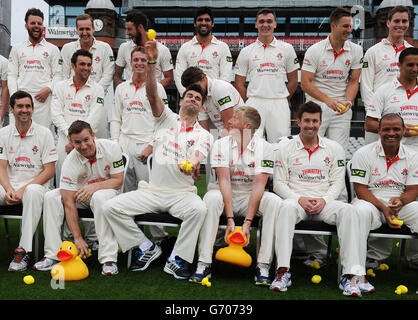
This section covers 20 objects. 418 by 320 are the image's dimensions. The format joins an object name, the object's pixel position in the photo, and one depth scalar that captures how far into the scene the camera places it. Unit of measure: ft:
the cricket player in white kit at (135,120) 17.06
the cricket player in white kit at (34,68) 19.62
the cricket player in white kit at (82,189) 13.70
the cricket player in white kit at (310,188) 12.29
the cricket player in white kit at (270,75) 17.94
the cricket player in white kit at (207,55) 18.67
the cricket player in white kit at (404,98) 14.83
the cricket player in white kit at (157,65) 19.54
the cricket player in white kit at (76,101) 17.39
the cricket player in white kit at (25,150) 15.30
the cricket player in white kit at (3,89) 20.71
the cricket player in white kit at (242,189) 12.78
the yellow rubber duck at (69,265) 12.49
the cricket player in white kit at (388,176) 12.84
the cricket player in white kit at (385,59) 17.01
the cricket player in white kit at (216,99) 14.64
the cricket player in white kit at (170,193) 13.16
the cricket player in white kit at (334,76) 17.24
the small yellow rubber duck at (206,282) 12.42
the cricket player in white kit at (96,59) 19.87
